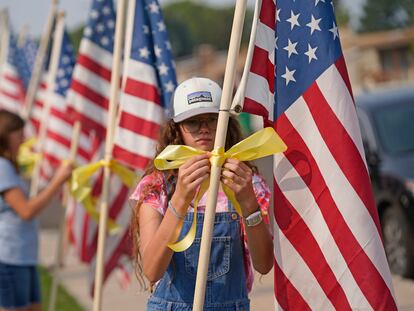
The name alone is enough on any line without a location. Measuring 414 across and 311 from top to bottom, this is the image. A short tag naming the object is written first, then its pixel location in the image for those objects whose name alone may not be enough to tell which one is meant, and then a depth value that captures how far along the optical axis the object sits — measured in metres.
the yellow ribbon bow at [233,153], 7.53
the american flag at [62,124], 20.16
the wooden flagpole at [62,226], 15.23
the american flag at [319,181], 7.80
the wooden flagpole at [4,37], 30.17
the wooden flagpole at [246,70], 7.54
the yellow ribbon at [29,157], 19.06
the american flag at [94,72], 15.55
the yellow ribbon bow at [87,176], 12.82
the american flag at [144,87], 12.59
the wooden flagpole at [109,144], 11.97
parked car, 19.50
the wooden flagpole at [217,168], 7.31
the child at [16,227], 12.68
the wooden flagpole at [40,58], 18.89
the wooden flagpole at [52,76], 18.62
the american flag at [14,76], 29.73
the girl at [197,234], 7.68
